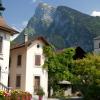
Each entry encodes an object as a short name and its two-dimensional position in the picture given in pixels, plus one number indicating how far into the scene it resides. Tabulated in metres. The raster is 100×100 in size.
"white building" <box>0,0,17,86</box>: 18.47
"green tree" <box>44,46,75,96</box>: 22.63
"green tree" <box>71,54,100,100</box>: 19.57
